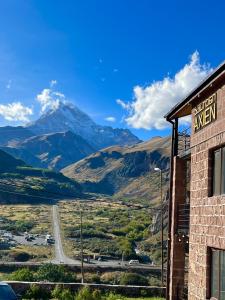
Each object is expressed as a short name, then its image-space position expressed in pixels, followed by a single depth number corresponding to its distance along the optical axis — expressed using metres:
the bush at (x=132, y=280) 40.56
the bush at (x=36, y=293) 21.61
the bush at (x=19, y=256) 62.94
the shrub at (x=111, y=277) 43.62
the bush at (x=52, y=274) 33.22
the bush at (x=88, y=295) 20.54
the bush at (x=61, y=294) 21.17
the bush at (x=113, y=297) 20.88
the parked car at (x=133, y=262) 61.47
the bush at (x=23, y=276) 29.33
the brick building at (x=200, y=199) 14.09
